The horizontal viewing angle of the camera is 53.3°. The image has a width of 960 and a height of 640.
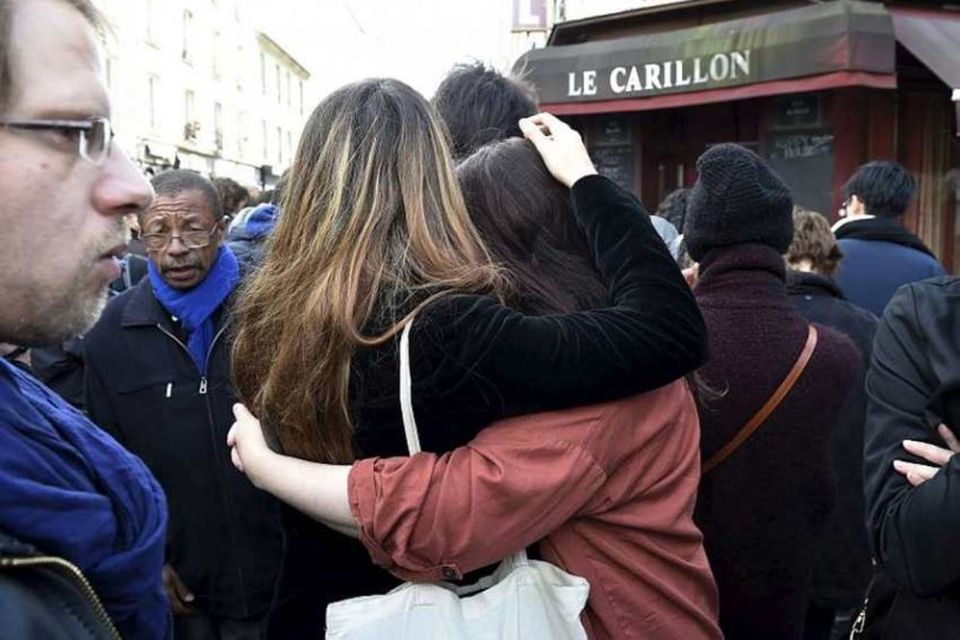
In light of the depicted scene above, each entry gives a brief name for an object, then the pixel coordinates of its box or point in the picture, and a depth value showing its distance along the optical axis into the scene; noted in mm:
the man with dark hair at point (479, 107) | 2527
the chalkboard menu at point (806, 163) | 7965
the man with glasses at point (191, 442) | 3092
